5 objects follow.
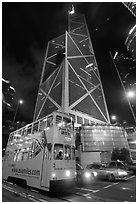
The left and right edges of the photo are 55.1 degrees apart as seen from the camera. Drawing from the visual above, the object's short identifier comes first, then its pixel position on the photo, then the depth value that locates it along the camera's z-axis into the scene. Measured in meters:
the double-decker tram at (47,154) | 8.27
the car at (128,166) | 15.71
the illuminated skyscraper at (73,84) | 70.06
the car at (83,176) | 11.75
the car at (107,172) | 12.27
